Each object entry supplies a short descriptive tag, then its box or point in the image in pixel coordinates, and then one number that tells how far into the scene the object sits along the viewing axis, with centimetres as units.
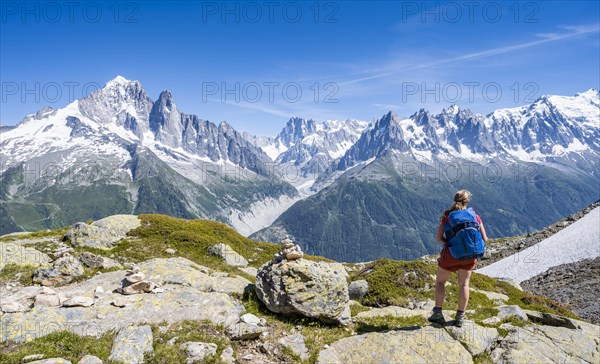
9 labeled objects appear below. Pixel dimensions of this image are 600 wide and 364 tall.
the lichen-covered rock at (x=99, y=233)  2261
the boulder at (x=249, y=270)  2338
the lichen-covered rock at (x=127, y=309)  1033
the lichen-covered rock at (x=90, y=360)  881
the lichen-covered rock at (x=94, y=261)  1775
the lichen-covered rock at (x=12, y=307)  1104
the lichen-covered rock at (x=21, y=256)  1709
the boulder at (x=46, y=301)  1195
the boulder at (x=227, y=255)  2470
